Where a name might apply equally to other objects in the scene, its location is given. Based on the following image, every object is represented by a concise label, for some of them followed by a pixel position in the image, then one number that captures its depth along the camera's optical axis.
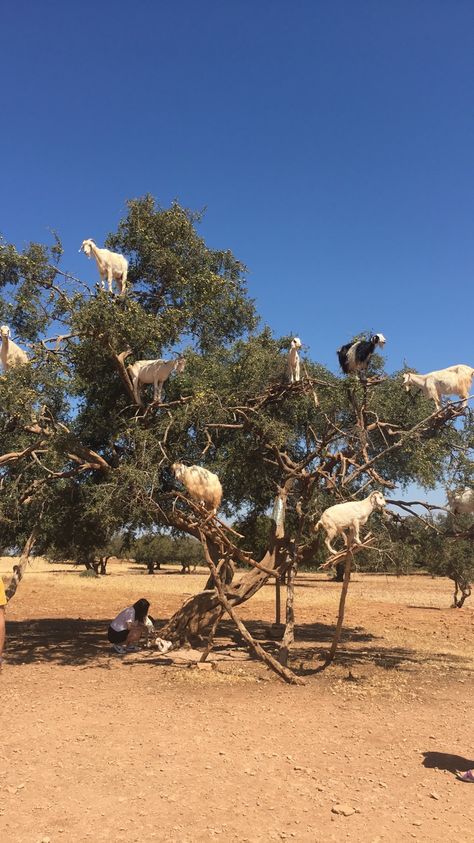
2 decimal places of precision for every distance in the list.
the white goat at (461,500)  9.80
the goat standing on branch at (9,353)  9.82
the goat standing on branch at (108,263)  10.61
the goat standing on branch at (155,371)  10.28
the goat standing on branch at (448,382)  9.62
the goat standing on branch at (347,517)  7.92
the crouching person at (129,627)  11.75
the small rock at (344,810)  4.77
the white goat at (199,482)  9.56
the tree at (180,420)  9.59
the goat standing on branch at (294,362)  10.51
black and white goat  10.20
